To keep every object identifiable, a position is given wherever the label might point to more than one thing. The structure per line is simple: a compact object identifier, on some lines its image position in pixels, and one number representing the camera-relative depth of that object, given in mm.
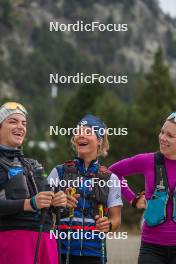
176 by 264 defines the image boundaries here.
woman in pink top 11695
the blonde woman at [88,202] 11562
